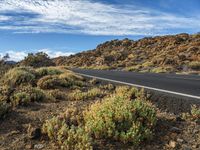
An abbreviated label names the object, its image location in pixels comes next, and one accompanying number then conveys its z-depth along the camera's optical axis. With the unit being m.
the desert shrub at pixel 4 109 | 3.81
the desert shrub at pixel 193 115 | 3.37
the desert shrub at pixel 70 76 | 6.93
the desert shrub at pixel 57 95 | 4.95
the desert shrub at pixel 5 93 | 4.33
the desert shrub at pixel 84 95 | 4.80
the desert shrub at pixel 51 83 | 5.91
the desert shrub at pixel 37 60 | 14.84
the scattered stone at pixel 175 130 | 3.10
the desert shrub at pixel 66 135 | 2.80
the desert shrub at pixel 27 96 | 4.42
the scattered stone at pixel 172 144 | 2.83
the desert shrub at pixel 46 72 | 7.87
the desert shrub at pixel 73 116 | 3.33
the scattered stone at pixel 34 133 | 3.15
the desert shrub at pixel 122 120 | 2.93
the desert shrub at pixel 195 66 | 15.17
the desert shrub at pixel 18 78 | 6.43
